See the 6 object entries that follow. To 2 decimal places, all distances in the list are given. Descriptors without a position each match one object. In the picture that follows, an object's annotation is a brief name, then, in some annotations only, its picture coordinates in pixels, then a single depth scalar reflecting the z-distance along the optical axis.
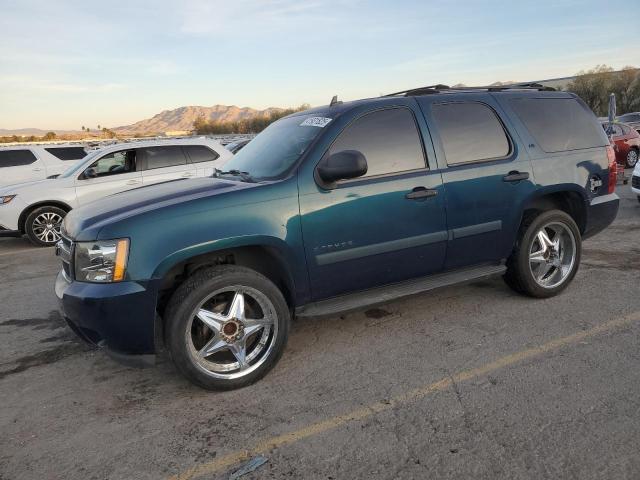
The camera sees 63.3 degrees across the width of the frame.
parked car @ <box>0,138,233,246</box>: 8.77
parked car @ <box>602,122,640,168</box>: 15.19
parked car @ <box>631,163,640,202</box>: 8.75
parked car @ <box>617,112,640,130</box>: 23.62
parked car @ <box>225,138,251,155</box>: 16.49
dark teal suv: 3.14
